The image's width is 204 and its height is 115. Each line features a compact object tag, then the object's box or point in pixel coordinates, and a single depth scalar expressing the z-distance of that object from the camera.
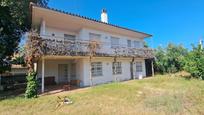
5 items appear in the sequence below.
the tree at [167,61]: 15.30
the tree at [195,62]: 10.71
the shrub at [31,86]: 6.56
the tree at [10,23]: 9.45
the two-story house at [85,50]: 8.46
